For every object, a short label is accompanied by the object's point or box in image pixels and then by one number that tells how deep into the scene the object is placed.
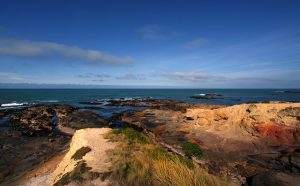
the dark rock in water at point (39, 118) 22.70
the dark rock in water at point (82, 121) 25.30
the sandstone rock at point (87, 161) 6.95
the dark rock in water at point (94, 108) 39.92
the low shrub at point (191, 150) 12.79
